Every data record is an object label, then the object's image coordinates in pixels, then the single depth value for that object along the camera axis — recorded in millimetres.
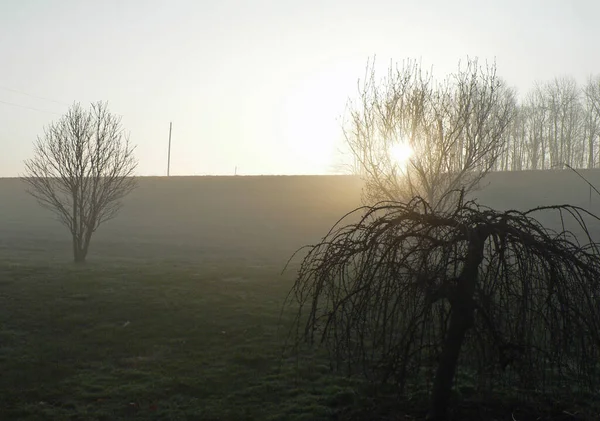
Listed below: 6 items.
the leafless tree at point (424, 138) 16578
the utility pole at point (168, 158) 76456
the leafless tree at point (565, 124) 59562
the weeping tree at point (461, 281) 4367
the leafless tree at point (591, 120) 57594
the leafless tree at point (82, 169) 20484
